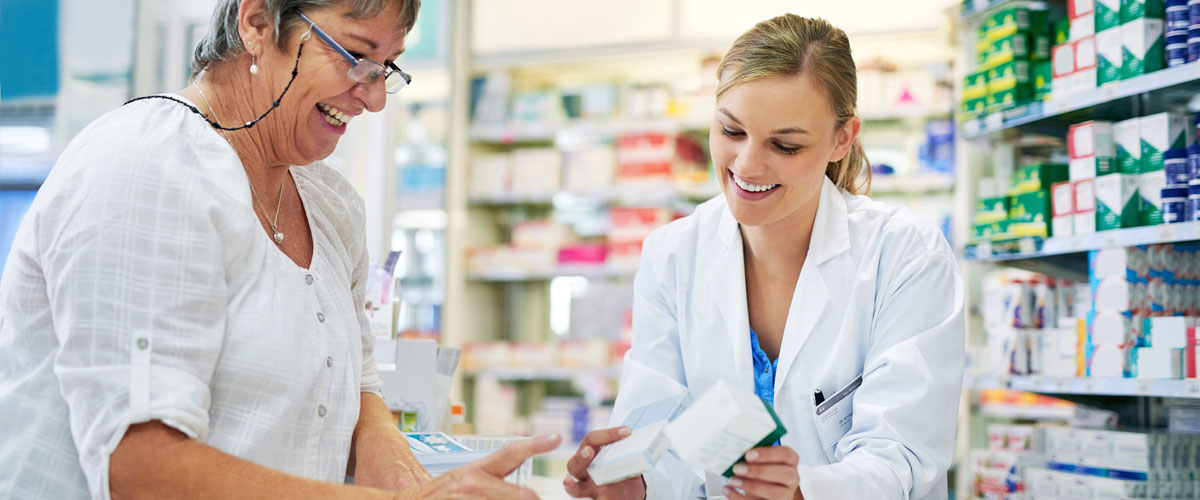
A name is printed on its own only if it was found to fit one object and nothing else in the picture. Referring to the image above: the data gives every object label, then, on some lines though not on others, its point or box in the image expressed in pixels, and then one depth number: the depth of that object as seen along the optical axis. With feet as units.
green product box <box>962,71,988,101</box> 9.93
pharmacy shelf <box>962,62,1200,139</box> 7.75
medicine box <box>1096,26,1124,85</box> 8.29
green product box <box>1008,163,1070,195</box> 9.25
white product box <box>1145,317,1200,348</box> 7.71
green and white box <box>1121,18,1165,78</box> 8.02
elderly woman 3.88
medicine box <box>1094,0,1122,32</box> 8.41
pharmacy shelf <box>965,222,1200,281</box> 7.65
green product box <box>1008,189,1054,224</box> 9.09
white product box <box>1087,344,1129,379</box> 8.16
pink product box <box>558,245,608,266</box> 17.11
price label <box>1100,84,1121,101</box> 8.19
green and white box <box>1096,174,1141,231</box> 8.22
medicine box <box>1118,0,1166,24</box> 8.10
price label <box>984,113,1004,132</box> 9.45
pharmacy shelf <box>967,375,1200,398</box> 7.51
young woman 5.85
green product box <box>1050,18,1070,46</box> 9.27
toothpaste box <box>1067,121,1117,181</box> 8.49
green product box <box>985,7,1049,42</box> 9.52
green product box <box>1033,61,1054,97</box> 9.37
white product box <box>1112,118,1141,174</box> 8.32
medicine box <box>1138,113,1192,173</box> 8.02
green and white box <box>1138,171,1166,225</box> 8.02
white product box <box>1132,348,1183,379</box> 7.75
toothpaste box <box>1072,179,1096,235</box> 8.50
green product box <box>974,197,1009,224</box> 9.62
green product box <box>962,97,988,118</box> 9.93
